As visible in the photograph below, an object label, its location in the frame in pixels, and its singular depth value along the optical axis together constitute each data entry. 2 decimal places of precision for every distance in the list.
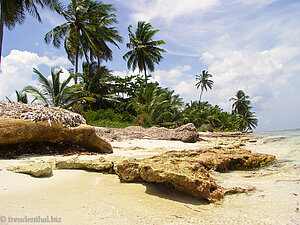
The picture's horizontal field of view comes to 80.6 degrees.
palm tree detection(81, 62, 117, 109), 18.81
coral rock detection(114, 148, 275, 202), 1.53
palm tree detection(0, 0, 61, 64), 10.82
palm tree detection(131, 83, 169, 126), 15.34
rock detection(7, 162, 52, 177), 1.89
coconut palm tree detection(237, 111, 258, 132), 37.74
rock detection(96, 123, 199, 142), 7.58
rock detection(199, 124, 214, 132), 19.62
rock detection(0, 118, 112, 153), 2.87
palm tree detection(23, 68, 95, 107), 11.26
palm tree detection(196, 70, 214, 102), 40.22
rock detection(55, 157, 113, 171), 2.41
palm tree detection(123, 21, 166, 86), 22.41
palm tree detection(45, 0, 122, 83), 15.59
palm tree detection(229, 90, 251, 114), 39.12
